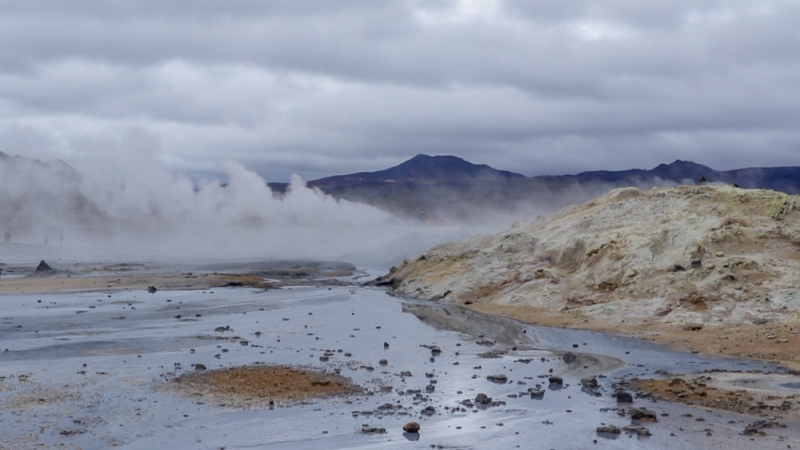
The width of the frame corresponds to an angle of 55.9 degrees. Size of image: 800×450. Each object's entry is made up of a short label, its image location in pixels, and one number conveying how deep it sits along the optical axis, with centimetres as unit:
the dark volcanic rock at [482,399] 1253
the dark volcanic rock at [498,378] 1434
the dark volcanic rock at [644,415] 1139
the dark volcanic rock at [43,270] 3919
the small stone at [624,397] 1256
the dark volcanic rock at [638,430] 1070
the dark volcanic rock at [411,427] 1074
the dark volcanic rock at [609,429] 1080
